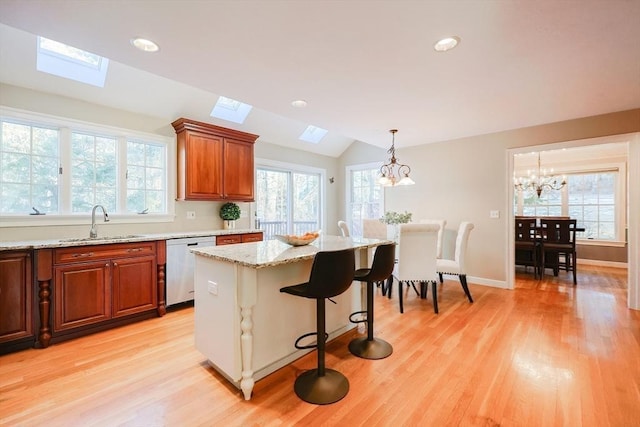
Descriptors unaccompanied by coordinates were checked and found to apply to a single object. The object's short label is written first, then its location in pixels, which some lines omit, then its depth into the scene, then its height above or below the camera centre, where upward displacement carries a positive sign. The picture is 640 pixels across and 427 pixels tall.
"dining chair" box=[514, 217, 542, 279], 5.14 -0.56
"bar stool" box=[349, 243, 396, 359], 2.34 -0.68
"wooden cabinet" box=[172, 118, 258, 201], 3.89 +0.75
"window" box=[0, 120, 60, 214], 2.89 +0.49
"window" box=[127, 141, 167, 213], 3.73 +0.50
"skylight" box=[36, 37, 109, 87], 2.89 +1.59
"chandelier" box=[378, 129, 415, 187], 3.87 +0.79
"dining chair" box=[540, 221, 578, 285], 4.83 -0.48
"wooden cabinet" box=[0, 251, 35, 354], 2.43 -0.73
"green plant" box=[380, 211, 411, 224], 4.38 -0.07
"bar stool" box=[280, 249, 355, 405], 1.82 -0.53
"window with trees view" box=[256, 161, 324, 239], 5.44 +0.30
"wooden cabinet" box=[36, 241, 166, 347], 2.60 -0.72
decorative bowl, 2.37 -0.21
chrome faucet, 3.14 -0.08
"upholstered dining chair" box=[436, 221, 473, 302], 3.73 -0.65
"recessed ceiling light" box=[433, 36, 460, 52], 2.03 +1.21
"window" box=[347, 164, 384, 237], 6.30 +0.40
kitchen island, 1.86 -0.68
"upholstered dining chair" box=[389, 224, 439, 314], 3.38 -0.48
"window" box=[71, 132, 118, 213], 3.31 +0.51
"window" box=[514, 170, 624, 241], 5.92 +0.20
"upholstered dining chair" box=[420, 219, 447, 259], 4.64 -0.26
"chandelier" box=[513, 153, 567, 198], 6.29 +0.69
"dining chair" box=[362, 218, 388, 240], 5.17 -0.28
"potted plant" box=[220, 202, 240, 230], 4.49 +0.02
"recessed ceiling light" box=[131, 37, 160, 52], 2.02 +1.21
